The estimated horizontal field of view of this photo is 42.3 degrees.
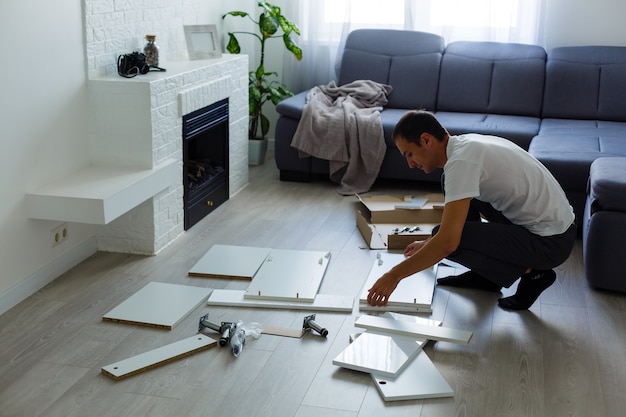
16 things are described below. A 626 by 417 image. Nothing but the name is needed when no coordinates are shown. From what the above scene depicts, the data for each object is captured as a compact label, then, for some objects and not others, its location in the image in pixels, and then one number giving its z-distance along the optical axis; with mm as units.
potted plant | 5676
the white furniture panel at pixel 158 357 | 2854
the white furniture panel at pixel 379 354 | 2873
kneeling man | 3088
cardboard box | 4211
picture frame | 4820
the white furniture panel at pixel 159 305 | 3287
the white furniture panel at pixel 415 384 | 2729
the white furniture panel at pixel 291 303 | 3441
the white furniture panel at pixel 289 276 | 3531
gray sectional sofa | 5277
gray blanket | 5230
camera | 4043
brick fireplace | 3957
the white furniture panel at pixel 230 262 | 3822
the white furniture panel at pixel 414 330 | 3105
